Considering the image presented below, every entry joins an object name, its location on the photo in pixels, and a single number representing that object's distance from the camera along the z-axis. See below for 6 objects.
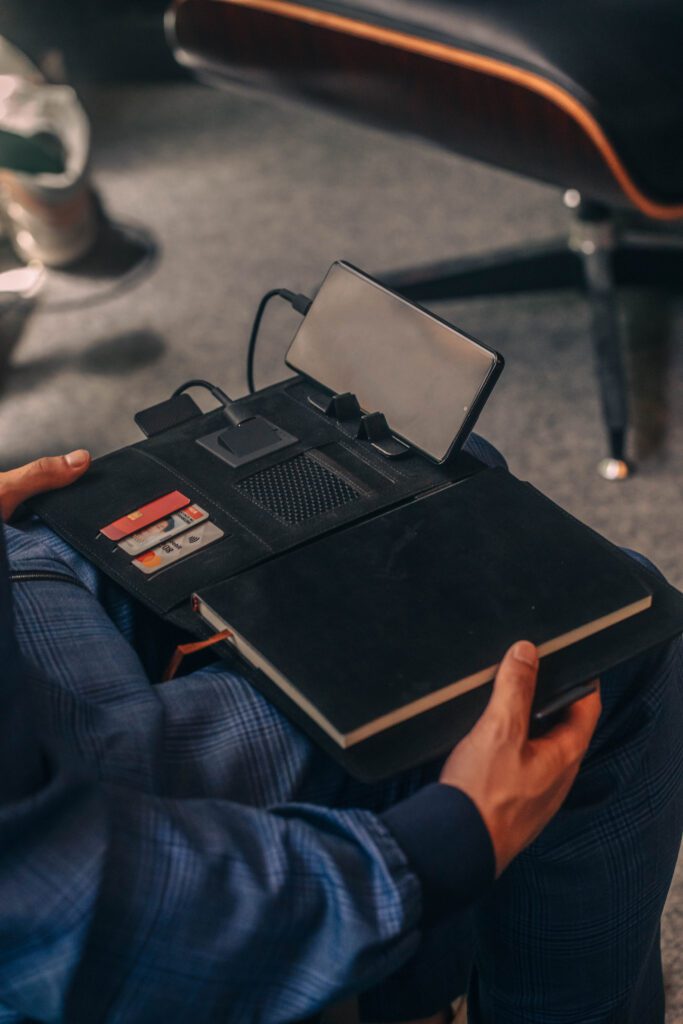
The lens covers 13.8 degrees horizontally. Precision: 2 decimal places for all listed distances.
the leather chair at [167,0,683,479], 2.04
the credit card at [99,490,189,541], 1.58
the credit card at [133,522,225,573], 1.55
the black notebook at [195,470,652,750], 1.46
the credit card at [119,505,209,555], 1.57
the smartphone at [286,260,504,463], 1.62
